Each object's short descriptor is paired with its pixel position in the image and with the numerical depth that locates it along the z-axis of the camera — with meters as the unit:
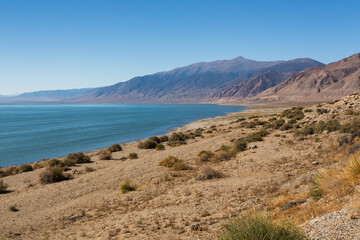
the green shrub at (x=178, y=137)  30.55
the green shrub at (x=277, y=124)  27.57
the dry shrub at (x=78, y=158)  21.61
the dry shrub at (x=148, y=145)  27.25
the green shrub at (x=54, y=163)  19.97
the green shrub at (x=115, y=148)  27.06
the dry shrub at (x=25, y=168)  19.84
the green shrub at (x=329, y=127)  18.71
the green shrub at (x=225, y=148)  19.39
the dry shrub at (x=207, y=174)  12.63
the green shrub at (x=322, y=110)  28.83
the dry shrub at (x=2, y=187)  14.27
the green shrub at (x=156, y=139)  29.93
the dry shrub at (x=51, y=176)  15.49
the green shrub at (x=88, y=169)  17.92
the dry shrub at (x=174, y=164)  15.38
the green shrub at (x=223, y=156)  16.73
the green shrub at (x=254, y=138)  21.44
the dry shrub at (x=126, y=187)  12.06
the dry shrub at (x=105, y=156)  22.66
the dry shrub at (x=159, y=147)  24.98
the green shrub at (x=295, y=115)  29.88
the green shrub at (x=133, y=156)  21.43
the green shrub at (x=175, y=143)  26.74
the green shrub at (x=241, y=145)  18.88
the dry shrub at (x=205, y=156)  17.26
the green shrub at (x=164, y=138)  30.76
